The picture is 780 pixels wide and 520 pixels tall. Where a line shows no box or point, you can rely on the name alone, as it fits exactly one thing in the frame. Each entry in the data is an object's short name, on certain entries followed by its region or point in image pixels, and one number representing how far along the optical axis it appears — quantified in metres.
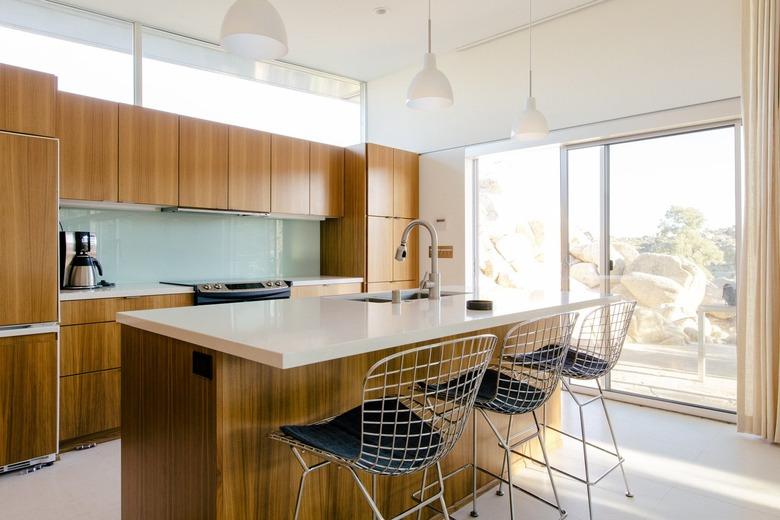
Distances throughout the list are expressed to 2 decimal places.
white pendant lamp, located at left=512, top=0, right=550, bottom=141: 3.12
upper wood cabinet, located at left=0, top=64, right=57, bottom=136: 2.57
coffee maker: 3.23
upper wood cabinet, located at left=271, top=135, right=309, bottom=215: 4.34
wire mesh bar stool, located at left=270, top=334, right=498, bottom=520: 1.31
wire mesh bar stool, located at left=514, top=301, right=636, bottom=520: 2.38
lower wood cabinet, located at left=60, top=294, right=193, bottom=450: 2.97
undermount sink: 2.71
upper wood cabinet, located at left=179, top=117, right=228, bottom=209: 3.78
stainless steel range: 3.56
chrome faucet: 2.45
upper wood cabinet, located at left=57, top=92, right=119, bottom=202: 3.19
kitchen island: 1.42
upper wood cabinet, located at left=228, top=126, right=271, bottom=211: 4.06
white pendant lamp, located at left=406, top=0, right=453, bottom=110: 2.70
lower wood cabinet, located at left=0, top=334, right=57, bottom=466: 2.60
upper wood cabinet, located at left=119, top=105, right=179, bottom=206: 3.46
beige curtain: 3.04
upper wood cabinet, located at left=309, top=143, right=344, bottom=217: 4.65
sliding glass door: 3.53
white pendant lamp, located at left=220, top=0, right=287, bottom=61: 2.08
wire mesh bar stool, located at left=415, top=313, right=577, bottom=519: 1.85
